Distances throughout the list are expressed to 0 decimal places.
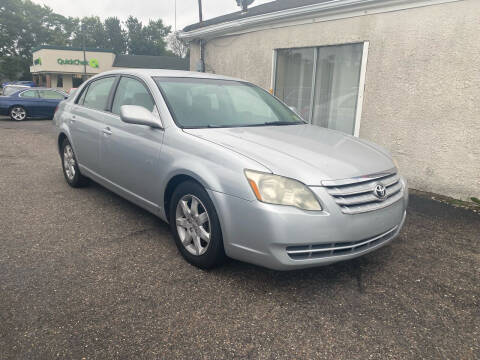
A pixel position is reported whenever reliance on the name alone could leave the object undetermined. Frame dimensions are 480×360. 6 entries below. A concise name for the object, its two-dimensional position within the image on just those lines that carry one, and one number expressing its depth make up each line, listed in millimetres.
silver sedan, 2600
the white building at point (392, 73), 5422
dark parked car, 15102
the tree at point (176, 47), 79500
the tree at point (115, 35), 83212
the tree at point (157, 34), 82562
